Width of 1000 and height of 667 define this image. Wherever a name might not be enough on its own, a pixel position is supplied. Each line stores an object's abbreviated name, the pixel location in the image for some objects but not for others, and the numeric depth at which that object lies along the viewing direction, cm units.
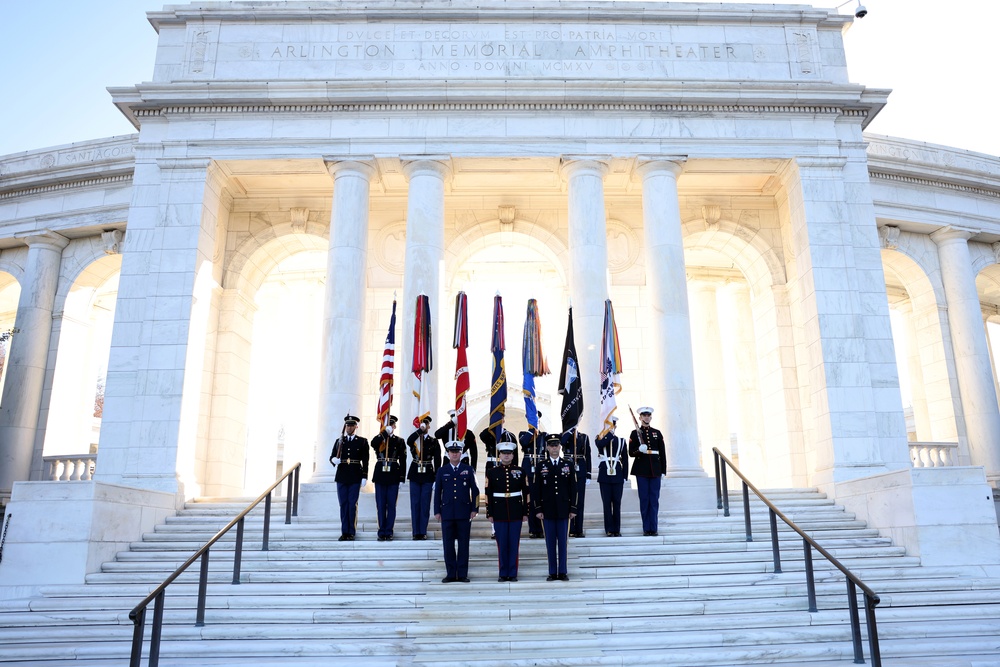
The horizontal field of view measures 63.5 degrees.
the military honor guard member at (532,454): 1205
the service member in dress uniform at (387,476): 1312
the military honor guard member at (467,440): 1349
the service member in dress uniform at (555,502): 1109
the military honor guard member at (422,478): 1302
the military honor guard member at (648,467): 1324
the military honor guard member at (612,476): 1335
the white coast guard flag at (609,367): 1466
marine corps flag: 1430
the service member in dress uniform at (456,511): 1109
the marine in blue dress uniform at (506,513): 1102
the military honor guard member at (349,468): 1322
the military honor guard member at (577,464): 1303
